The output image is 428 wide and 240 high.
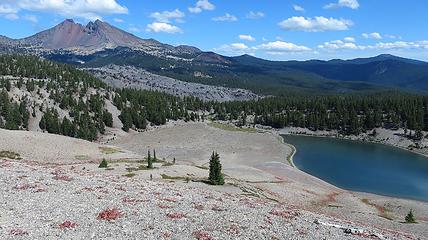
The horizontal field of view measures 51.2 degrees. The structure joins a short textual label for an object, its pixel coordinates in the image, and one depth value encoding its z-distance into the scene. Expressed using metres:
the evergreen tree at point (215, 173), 70.06
